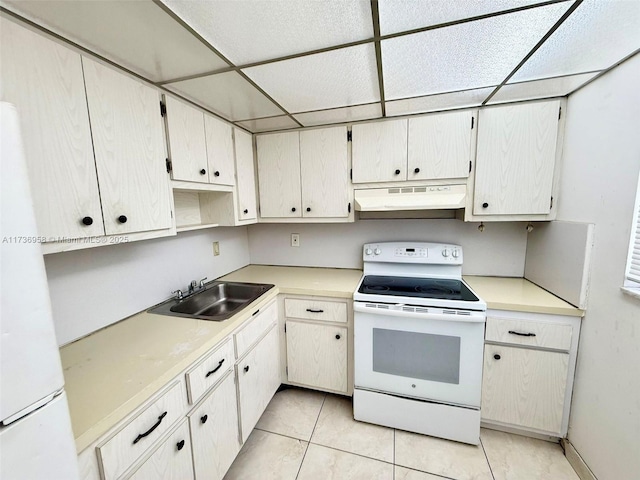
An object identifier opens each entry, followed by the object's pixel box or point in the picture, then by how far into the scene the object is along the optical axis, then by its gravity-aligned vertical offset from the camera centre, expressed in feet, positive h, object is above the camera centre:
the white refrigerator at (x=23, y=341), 1.59 -0.81
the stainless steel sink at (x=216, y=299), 5.40 -1.95
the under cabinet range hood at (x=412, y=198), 5.56 +0.33
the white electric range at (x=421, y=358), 5.04 -3.08
